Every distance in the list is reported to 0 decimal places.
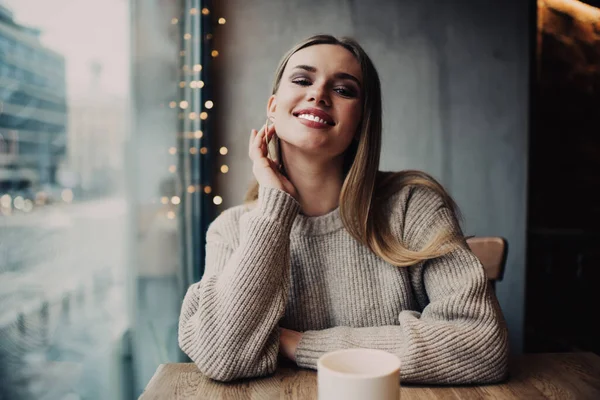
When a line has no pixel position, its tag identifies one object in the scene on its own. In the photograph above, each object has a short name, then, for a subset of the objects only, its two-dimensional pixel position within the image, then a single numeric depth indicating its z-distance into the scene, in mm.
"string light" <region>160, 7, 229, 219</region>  2127
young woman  1041
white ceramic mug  560
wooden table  928
